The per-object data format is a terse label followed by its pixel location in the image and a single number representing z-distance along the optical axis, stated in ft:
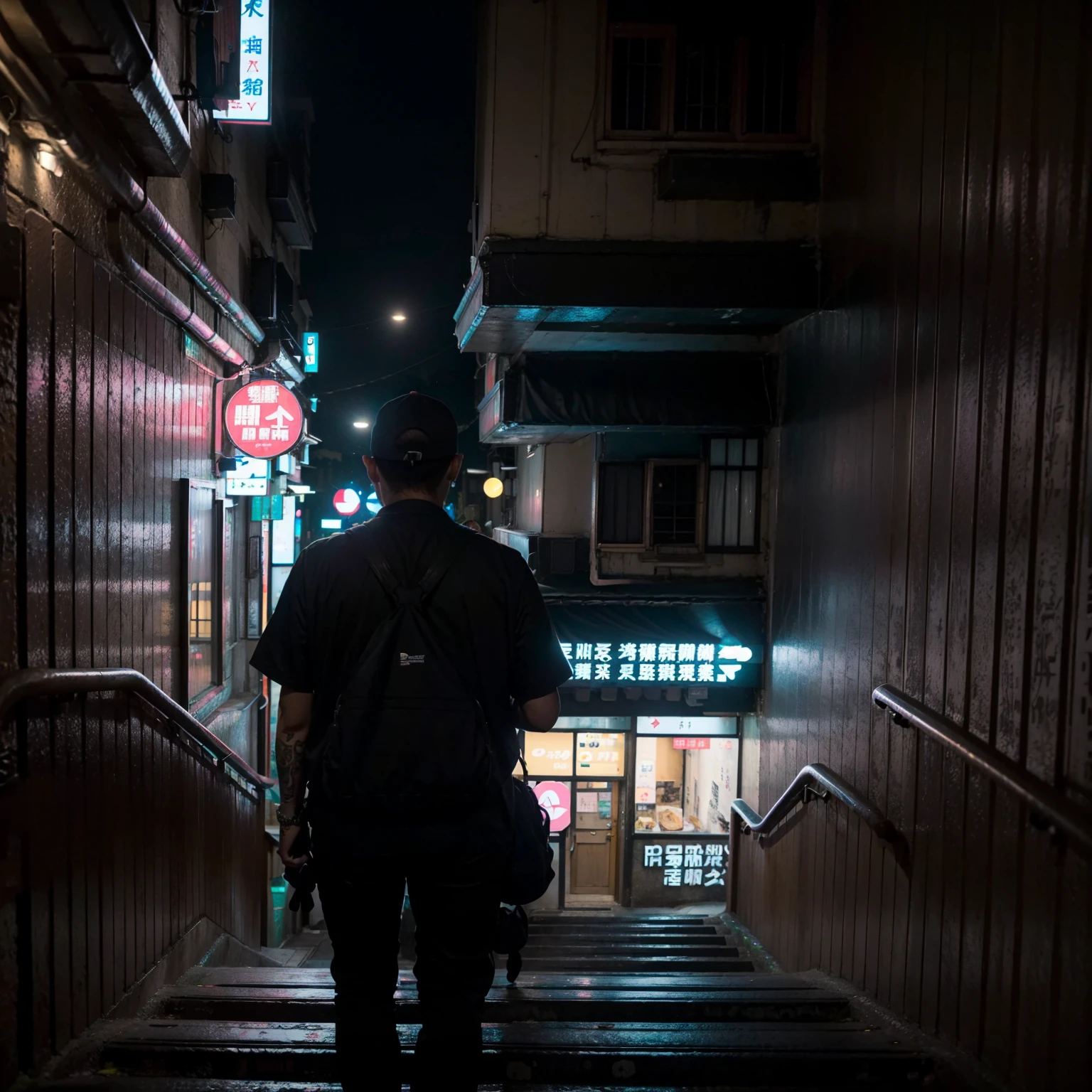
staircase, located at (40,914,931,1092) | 10.92
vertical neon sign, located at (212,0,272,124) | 31.17
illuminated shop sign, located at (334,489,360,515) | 88.48
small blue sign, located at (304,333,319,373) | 66.64
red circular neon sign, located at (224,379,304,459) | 31.53
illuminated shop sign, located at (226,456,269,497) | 31.83
